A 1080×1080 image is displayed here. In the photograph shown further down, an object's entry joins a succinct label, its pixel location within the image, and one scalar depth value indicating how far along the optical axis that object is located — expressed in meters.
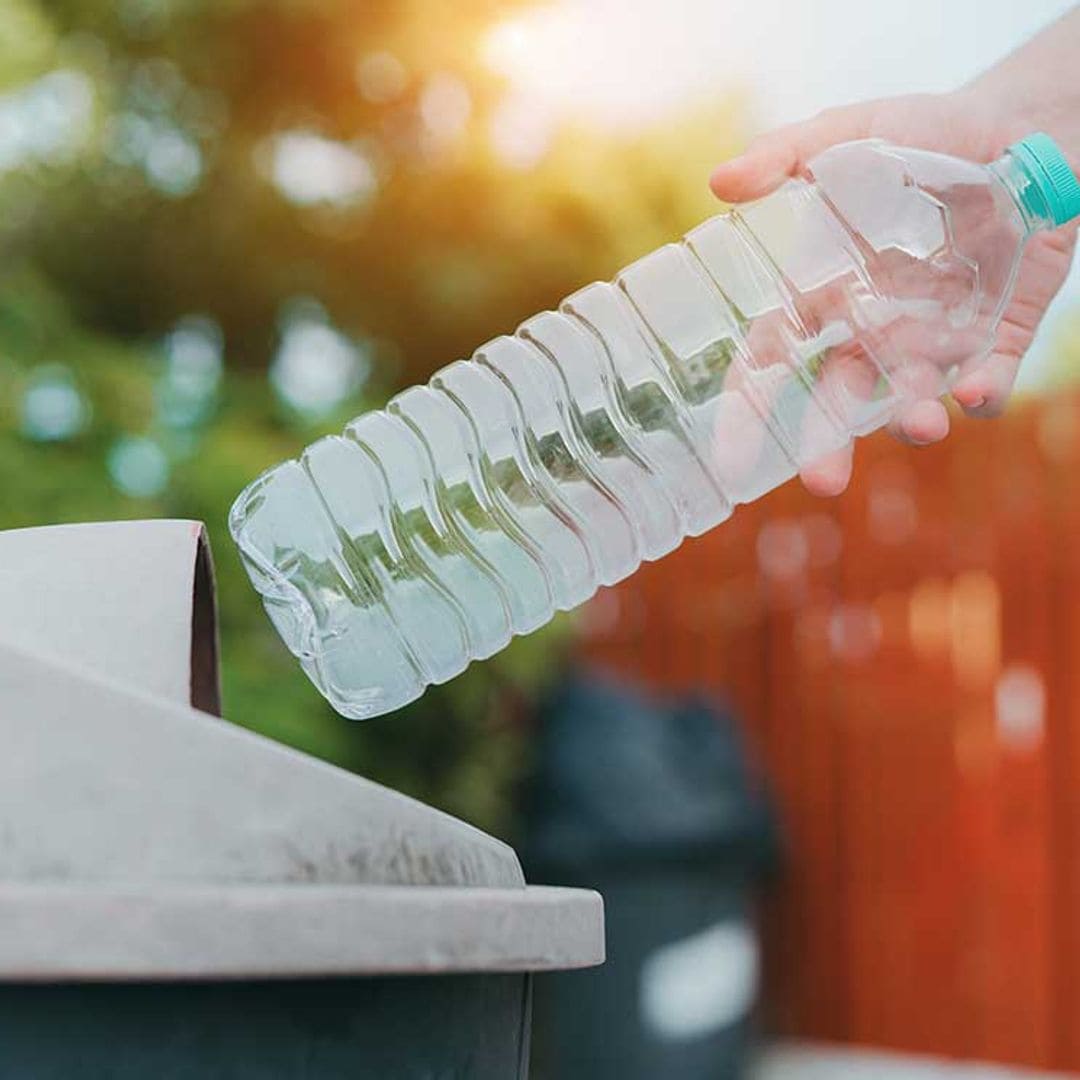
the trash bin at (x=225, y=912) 0.94
